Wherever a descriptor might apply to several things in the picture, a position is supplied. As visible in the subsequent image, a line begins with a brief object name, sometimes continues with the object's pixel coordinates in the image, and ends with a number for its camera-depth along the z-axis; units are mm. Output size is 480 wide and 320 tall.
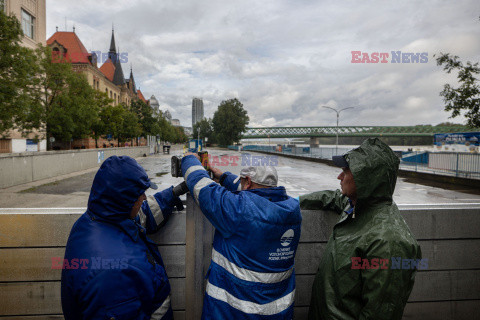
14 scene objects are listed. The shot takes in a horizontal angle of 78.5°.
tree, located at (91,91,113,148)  31609
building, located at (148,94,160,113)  152125
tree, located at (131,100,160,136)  54719
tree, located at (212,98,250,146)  84875
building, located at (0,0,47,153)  26688
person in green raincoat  1604
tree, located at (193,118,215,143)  117744
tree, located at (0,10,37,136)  12906
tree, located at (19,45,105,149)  19208
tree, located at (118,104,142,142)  41438
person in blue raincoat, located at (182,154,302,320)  1754
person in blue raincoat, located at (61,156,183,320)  1434
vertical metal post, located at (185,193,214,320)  2336
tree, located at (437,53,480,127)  14195
